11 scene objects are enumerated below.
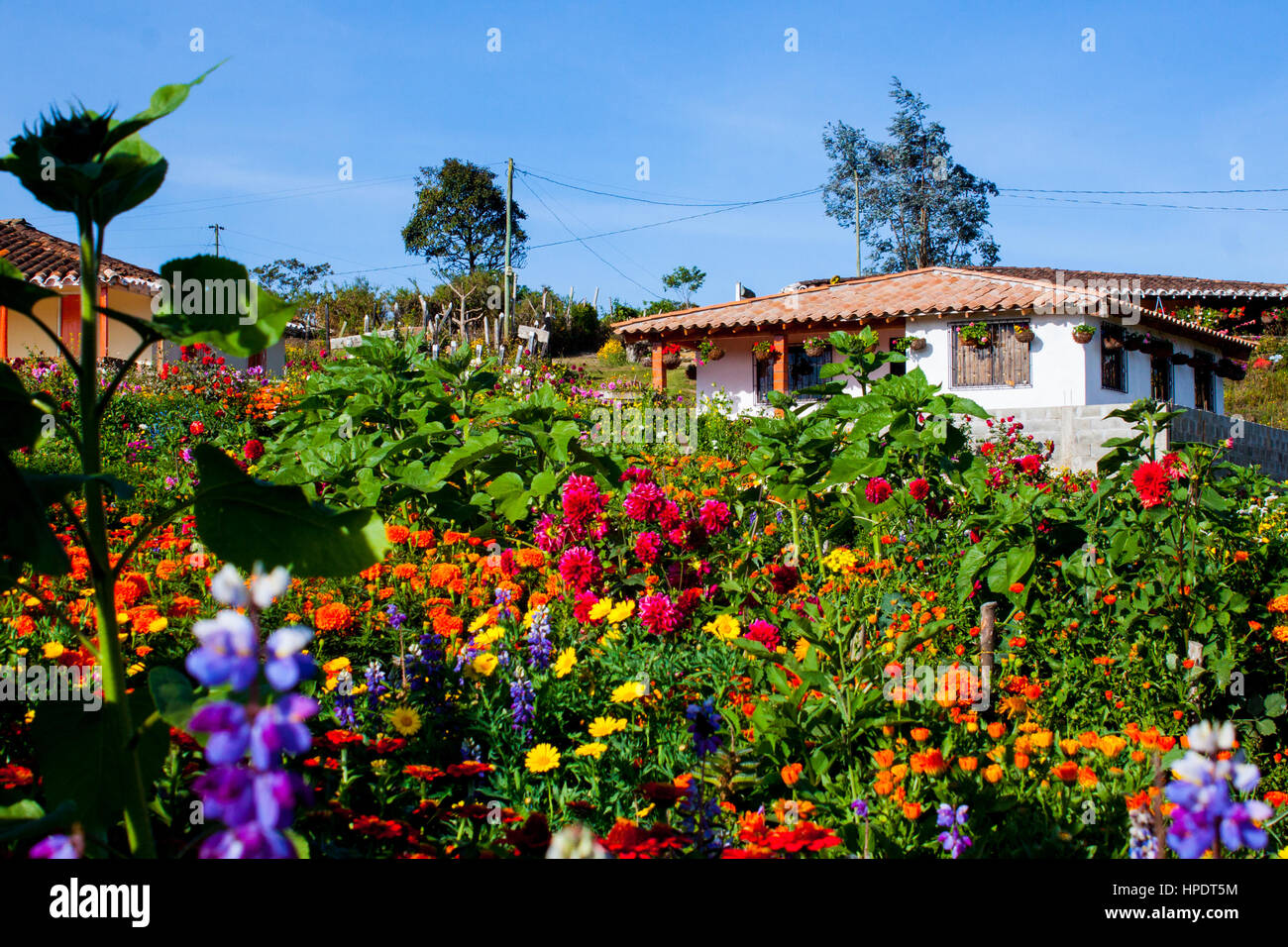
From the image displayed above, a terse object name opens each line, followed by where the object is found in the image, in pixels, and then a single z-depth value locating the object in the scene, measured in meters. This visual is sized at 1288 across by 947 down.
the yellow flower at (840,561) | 3.46
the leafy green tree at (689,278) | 42.75
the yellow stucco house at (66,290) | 17.97
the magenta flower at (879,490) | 3.92
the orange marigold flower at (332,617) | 2.74
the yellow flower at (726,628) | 2.64
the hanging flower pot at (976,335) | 16.83
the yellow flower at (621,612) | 2.72
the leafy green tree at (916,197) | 38.69
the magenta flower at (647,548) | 3.05
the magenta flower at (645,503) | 3.08
